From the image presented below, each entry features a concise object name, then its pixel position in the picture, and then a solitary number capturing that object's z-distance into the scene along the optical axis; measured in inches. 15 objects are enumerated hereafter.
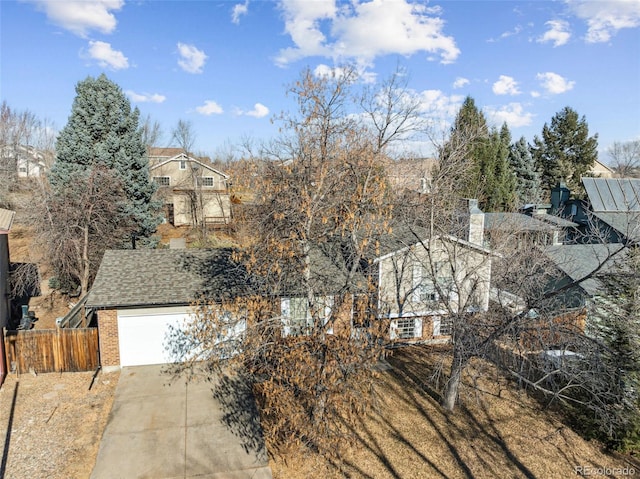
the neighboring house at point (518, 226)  867.4
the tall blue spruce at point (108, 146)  885.2
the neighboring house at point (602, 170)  2283.7
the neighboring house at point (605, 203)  1097.0
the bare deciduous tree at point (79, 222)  742.5
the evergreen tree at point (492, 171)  1323.8
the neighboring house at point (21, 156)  1479.1
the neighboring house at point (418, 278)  608.4
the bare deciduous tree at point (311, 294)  348.8
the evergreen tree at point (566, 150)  1769.2
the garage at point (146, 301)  523.2
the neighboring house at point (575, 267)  733.9
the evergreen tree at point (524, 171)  1759.4
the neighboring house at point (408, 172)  738.2
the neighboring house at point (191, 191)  1417.3
